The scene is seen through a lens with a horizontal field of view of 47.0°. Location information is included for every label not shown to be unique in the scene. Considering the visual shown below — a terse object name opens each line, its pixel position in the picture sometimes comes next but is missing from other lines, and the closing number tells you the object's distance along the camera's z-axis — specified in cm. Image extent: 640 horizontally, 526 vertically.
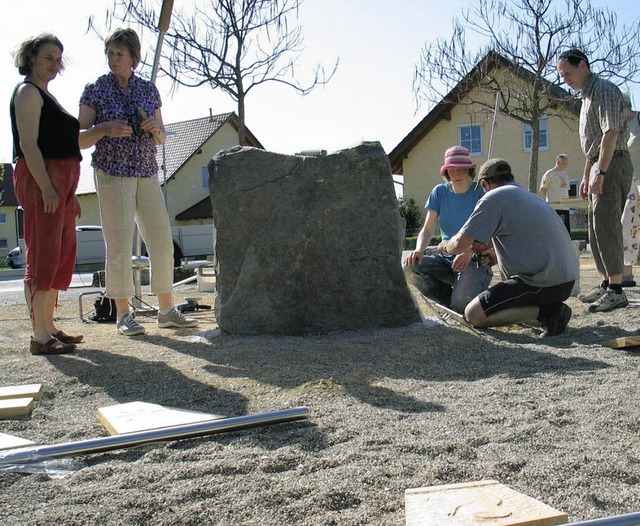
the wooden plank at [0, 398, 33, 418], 282
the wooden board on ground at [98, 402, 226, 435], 251
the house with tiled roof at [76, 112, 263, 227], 3269
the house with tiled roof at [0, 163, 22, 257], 4419
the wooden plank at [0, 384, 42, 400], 301
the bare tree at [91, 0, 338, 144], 1391
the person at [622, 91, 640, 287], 589
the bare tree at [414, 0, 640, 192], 1775
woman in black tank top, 392
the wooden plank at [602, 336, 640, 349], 361
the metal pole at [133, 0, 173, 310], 617
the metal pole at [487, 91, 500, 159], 818
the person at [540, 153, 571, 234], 1072
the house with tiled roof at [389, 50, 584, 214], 2511
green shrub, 2656
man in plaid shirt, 497
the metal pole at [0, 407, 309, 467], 223
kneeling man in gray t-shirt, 428
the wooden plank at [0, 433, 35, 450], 236
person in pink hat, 495
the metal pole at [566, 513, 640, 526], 150
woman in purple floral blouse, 450
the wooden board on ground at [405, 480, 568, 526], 165
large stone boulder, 461
